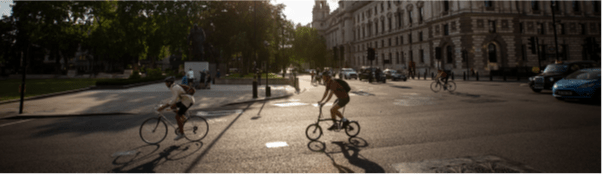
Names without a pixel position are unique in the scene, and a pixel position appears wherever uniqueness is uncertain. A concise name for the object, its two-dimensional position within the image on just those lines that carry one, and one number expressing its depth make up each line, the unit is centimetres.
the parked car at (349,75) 4433
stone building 4650
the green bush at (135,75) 2869
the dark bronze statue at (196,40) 2608
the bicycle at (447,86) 1823
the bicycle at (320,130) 652
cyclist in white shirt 641
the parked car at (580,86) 1104
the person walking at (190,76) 1823
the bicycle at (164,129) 649
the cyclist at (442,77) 1789
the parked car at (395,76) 3416
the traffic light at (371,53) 3025
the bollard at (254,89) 1608
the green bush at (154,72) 3724
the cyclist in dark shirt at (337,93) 668
